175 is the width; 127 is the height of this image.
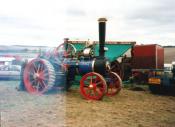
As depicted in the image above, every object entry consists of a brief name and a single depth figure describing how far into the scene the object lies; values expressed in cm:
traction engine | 483
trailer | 828
